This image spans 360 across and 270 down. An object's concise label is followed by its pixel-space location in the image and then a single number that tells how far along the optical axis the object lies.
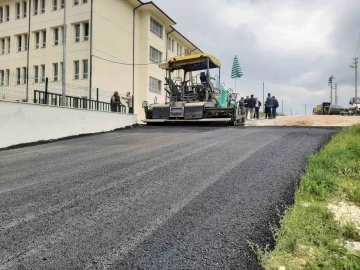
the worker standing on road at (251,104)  24.56
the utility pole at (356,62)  61.42
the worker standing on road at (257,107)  24.77
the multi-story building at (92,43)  26.55
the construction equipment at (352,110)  35.62
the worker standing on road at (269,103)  23.20
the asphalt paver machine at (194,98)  15.06
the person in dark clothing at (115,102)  17.62
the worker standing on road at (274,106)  23.43
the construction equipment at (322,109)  42.21
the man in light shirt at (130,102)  19.40
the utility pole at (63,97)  14.64
